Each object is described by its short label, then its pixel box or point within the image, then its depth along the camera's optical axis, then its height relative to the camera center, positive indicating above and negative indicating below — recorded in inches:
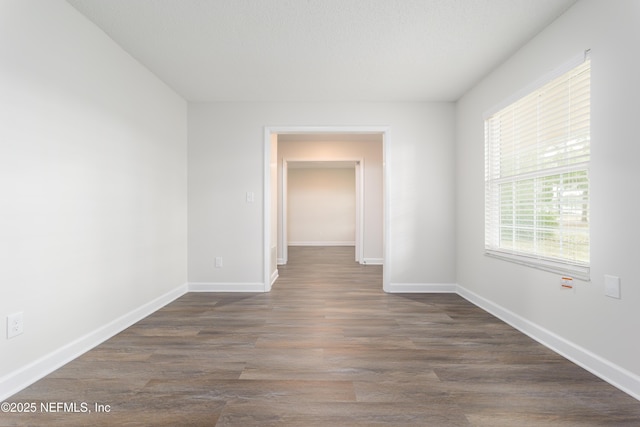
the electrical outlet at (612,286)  76.0 -18.0
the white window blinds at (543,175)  88.4 +11.5
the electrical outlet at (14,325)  72.0 -24.9
